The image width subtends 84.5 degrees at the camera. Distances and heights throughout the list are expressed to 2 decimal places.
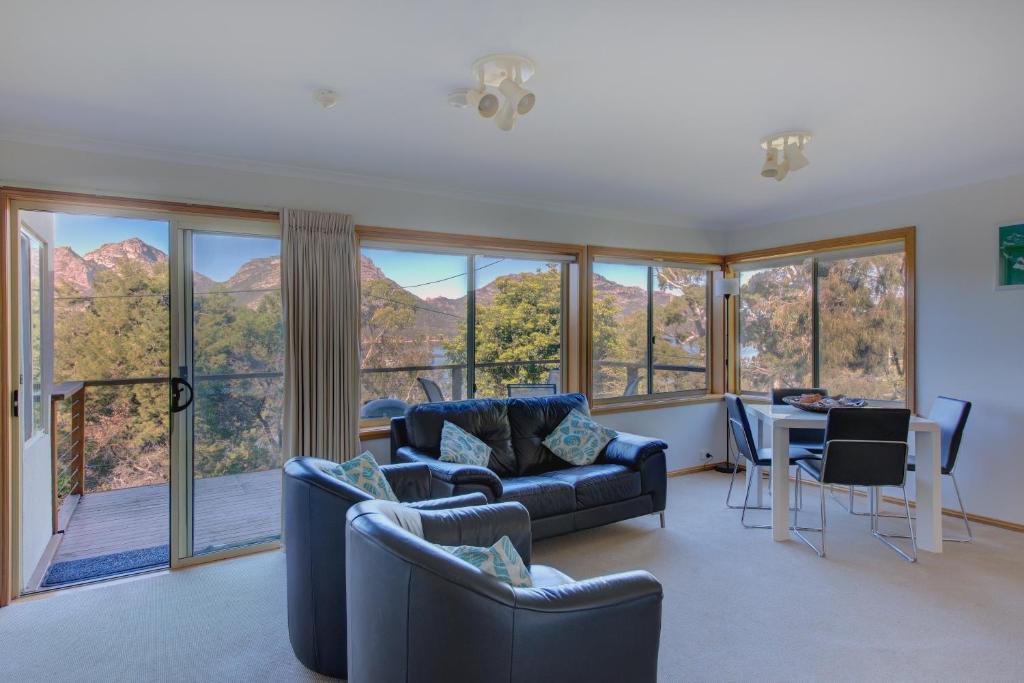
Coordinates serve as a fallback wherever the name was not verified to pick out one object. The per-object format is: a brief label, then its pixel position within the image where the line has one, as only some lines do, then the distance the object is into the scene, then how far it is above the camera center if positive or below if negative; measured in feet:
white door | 10.43 -0.87
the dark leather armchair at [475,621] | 4.47 -2.37
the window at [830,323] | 15.25 +0.42
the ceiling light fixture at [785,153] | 10.24 +3.41
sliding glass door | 11.28 -1.01
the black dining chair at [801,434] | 15.16 -2.66
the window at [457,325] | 13.82 +0.34
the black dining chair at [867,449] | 11.22 -2.25
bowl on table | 12.62 -1.51
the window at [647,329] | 17.25 +0.27
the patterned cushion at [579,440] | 13.51 -2.48
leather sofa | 11.33 -2.84
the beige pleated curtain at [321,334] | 11.95 +0.10
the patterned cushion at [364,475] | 7.86 -1.93
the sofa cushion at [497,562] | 5.07 -2.04
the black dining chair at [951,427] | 11.89 -1.96
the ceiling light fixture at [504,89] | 7.34 +3.31
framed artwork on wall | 12.59 +1.77
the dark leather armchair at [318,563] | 7.11 -2.90
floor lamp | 17.89 +0.91
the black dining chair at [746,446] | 13.28 -2.61
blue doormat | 10.71 -4.52
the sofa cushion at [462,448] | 11.93 -2.39
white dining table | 11.60 -2.94
